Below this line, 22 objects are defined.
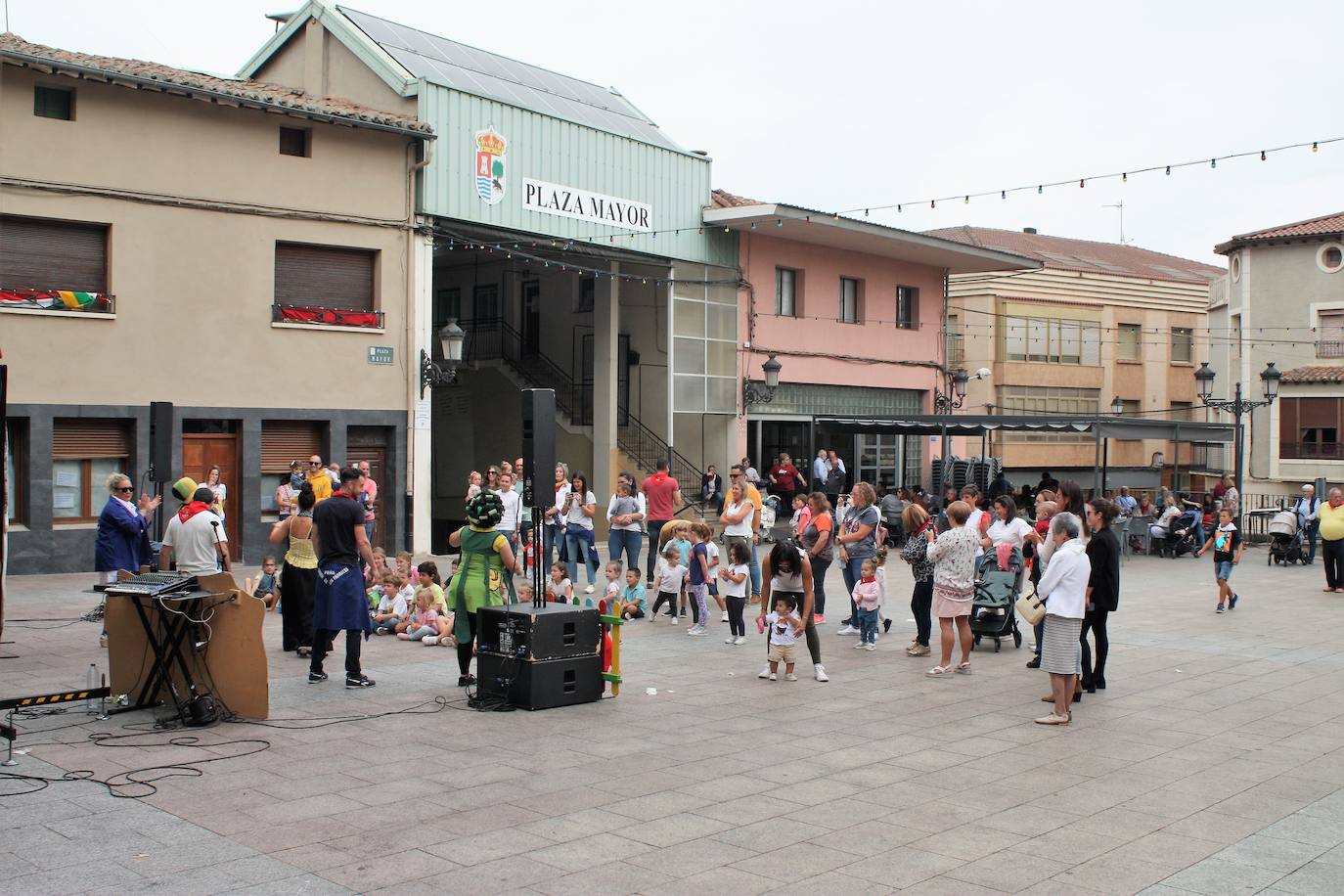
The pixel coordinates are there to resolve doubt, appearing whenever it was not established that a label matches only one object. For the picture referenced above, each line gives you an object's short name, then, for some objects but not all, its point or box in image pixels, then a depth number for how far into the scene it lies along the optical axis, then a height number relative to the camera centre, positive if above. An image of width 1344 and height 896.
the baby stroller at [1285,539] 23.11 -1.20
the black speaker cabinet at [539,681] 9.48 -1.61
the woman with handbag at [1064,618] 9.27 -1.09
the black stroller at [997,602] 12.80 -1.32
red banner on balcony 20.41 +2.51
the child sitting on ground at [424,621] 12.97 -1.56
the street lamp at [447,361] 21.22 +1.87
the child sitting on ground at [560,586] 13.68 -1.26
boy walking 16.06 -1.00
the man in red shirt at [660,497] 16.72 -0.35
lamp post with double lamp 27.86 +2.12
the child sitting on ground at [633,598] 14.71 -1.51
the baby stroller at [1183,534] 24.33 -1.18
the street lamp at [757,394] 28.34 +1.73
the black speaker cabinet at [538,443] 9.85 +0.21
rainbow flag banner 17.67 +2.39
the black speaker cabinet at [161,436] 13.70 +0.35
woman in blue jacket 12.44 -0.62
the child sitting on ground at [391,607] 13.38 -1.48
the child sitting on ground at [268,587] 14.89 -1.41
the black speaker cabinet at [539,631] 9.49 -1.23
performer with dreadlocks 10.06 -0.74
